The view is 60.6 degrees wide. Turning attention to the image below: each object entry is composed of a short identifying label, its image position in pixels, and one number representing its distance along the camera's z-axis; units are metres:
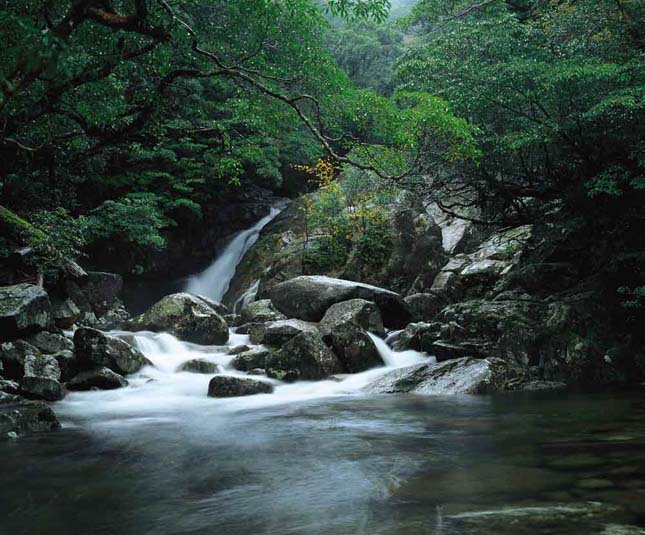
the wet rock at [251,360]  11.70
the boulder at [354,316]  11.70
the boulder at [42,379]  8.90
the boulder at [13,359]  9.49
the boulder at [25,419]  6.37
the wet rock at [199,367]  11.75
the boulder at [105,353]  10.38
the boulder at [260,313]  15.48
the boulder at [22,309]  9.86
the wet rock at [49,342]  10.46
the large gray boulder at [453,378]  9.12
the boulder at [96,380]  9.89
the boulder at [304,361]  10.70
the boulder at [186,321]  13.73
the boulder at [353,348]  11.20
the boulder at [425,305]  14.90
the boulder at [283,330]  12.28
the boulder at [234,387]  9.76
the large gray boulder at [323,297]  13.72
